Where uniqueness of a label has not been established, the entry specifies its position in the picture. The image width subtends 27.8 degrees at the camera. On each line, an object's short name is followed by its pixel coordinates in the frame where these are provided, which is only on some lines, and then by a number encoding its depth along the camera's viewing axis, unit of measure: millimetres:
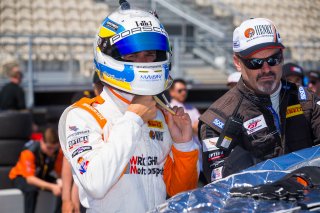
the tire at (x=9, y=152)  7410
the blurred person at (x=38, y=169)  6629
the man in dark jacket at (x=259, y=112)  2992
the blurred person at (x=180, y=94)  8112
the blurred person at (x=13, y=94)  10758
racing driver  2494
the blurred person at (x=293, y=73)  6297
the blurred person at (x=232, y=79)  6207
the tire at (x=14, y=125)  7562
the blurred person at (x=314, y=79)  7546
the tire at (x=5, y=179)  7191
